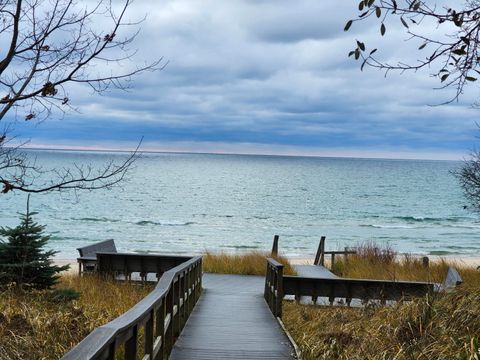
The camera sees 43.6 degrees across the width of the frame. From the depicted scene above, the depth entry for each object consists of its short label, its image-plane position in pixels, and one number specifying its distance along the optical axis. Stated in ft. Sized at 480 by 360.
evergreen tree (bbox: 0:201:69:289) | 36.81
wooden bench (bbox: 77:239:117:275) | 54.49
